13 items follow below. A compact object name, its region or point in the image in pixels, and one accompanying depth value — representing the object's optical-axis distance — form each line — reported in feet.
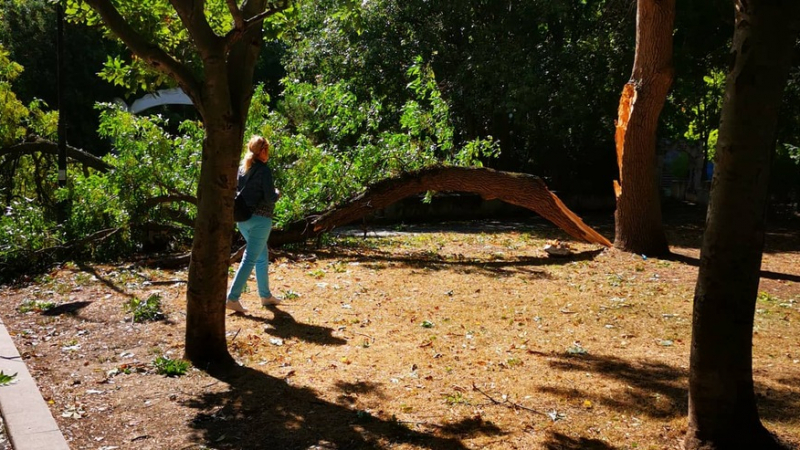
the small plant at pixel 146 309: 24.21
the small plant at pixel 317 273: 31.99
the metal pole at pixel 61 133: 35.19
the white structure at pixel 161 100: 92.32
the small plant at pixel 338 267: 33.55
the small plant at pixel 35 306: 26.21
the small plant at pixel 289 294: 27.43
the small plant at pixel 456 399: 16.90
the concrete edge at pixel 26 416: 14.53
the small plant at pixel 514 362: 19.90
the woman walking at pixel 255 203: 23.81
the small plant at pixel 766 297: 29.48
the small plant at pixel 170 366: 18.67
